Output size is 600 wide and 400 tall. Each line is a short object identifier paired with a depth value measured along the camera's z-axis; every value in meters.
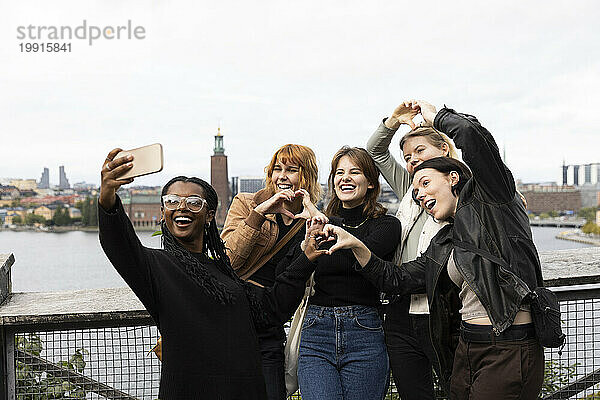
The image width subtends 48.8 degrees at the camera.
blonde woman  2.70
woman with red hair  2.72
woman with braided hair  2.01
